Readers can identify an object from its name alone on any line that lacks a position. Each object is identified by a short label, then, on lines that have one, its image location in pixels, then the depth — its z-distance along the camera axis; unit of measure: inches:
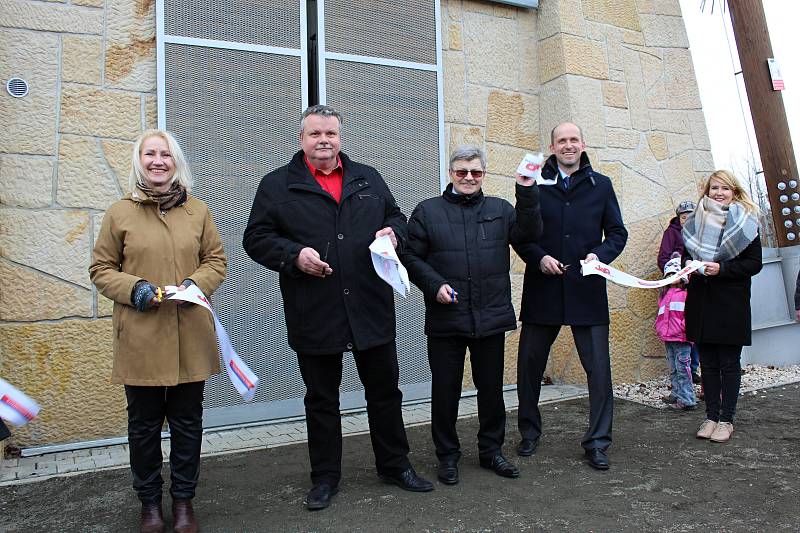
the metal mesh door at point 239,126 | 195.9
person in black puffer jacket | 146.7
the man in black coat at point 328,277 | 134.3
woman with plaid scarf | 171.8
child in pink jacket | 208.6
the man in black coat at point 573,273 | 160.7
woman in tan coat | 121.6
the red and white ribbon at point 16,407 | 108.2
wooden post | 281.6
